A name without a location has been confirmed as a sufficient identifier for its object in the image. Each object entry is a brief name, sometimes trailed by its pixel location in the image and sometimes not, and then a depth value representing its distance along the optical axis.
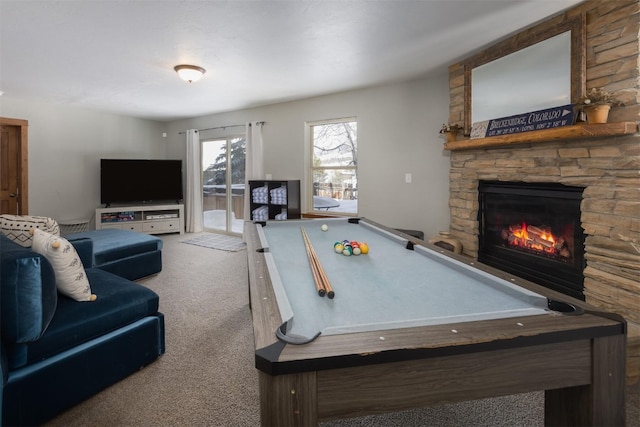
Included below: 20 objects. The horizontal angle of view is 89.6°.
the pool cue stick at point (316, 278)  1.30
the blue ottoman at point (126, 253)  3.18
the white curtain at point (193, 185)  6.35
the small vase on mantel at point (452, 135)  3.43
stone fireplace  2.01
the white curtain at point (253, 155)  5.38
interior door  4.87
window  4.63
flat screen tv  5.89
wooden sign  2.41
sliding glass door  6.14
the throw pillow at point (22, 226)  2.04
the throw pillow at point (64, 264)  1.76
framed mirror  2.36
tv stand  5.82
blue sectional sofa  1.40
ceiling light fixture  3.46
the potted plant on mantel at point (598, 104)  2.09
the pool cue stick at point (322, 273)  1.29
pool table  0.81
